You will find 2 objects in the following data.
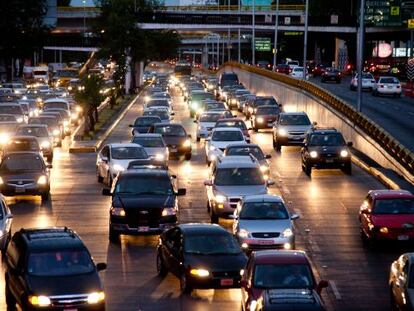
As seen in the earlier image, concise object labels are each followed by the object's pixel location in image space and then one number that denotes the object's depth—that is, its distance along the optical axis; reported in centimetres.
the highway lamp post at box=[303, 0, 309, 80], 8744
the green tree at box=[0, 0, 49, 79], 13888
